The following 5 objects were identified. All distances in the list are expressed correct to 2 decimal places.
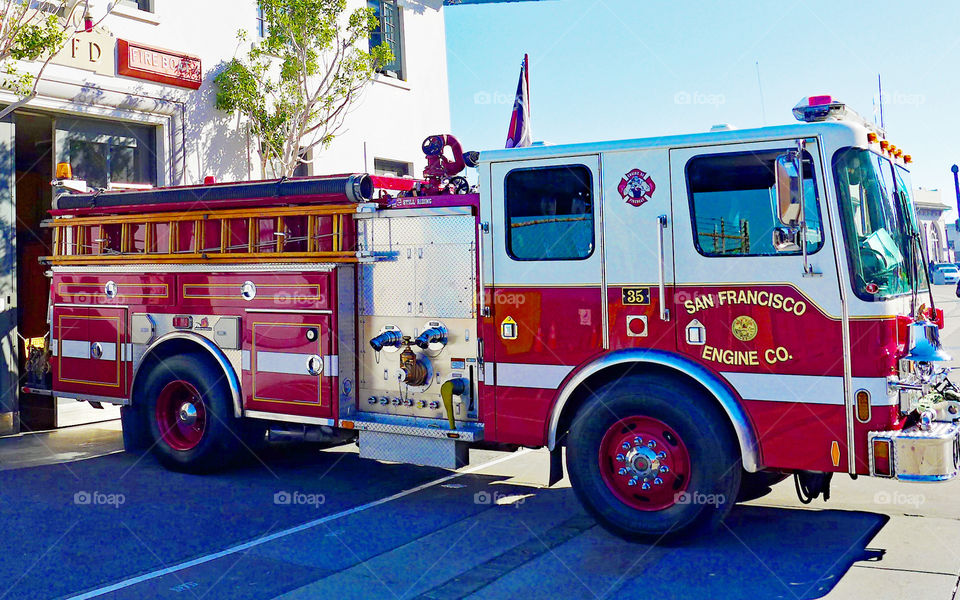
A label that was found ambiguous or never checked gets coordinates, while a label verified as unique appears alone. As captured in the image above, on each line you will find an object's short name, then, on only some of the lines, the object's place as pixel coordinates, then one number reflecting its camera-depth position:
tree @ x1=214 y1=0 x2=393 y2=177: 12.43
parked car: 40.25
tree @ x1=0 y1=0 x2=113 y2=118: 8.47
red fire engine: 5.20
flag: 6.63
